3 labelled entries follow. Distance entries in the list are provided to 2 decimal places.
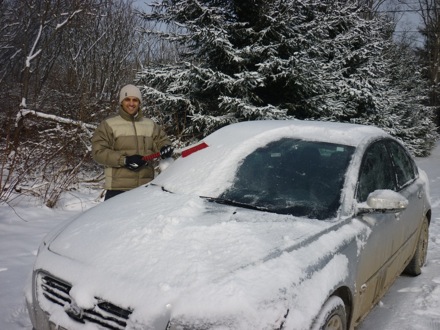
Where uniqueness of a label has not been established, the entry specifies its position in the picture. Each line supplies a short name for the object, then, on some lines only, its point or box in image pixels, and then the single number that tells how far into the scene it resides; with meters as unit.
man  3.68
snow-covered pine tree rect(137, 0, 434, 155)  7.61
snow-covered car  1.69
